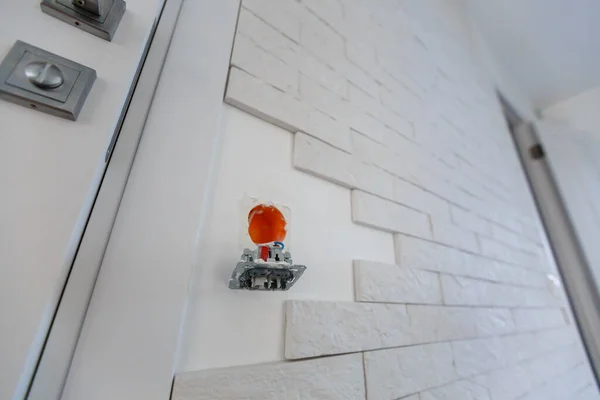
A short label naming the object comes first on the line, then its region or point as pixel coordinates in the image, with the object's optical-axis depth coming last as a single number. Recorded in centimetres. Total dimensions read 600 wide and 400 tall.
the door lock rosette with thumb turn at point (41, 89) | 24
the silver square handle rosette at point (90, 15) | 29
